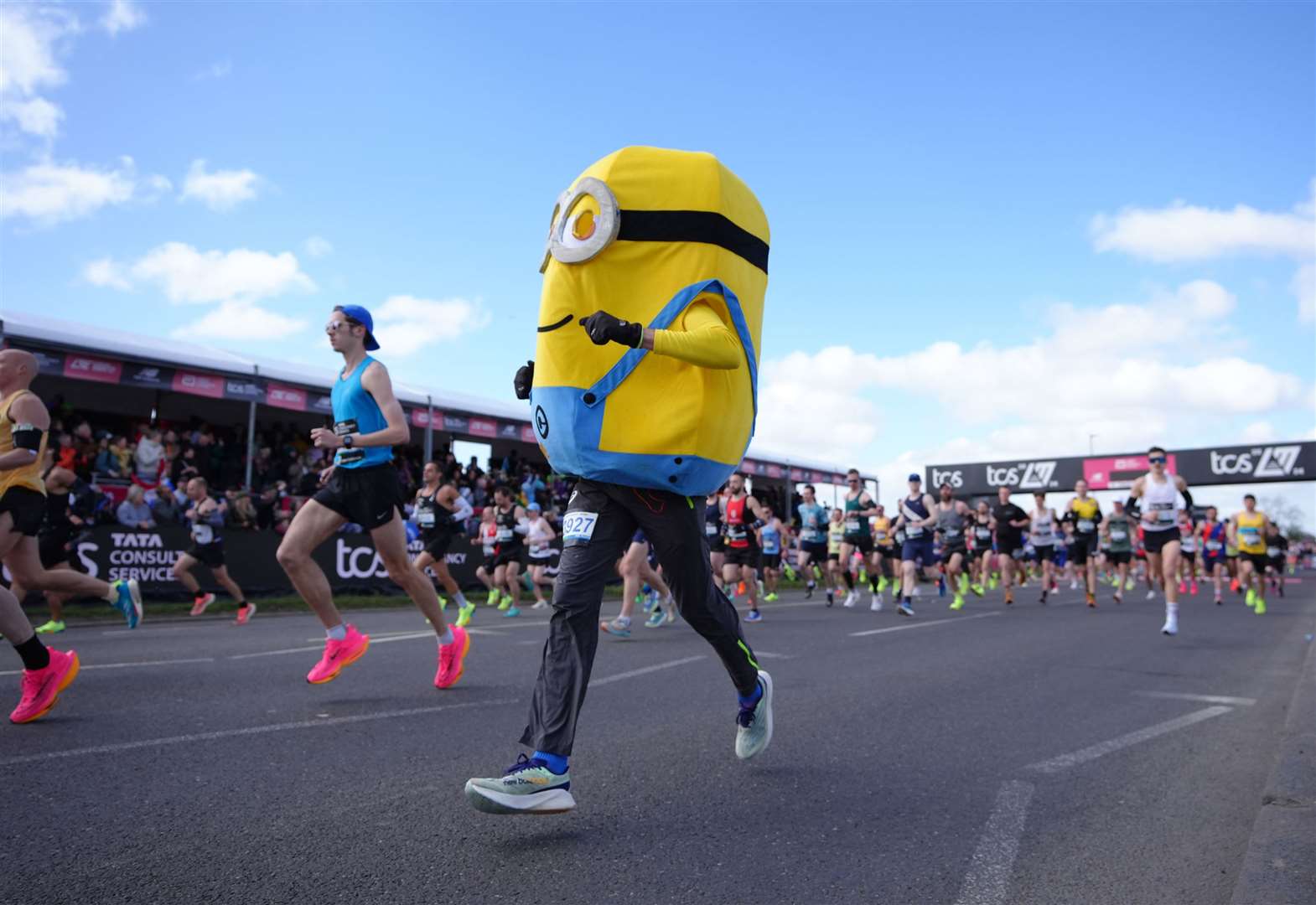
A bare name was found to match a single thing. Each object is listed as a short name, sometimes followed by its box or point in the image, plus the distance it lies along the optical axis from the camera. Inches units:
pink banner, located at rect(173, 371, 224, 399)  606.2
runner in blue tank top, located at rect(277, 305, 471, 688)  197.8
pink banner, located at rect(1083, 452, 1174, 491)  1722.4
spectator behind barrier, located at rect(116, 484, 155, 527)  526.0
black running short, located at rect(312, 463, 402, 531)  200.1
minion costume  113.7
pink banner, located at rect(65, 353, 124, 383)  556.7
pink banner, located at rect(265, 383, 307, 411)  652.7
